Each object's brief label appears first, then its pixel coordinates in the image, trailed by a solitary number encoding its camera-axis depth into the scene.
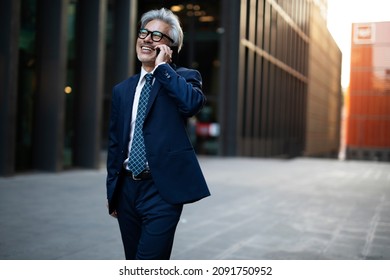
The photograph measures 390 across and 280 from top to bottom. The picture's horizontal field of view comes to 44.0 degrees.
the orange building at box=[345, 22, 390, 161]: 25.36
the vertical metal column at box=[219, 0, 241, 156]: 19.11
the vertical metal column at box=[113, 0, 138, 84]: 12.73
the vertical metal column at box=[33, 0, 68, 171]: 10.43
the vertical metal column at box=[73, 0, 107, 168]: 11.67
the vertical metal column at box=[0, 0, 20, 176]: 8.93
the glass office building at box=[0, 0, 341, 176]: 9.19
